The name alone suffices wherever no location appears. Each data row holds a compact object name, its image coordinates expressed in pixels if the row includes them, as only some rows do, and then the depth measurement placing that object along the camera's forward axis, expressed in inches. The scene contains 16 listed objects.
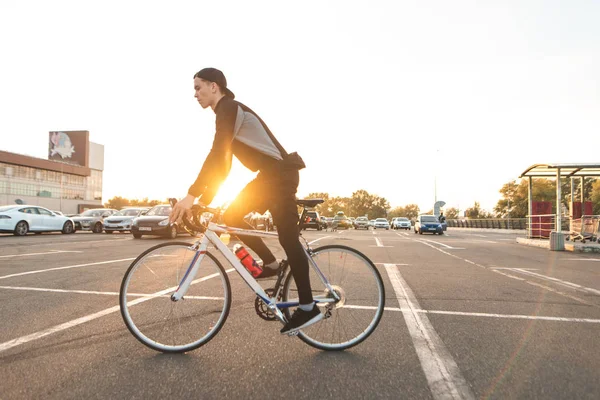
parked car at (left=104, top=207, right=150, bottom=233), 918.4
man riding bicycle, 122.6
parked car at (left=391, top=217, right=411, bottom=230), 2058.3
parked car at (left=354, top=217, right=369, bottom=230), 2091.5
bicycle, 127.3
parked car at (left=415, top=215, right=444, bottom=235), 1305.4
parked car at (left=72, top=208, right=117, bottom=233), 1045.2
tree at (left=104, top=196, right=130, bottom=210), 5664.4
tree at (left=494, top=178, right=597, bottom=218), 3351.6
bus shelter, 588.1
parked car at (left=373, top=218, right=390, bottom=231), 2225.6
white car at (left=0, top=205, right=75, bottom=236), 791.7
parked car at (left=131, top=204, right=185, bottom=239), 709.9
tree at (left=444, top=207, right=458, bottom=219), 6339.6
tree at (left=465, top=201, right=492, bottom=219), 5219.5
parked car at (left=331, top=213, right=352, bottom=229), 1985.6
